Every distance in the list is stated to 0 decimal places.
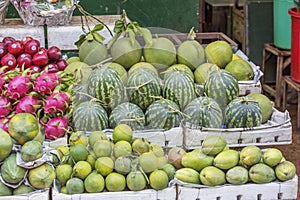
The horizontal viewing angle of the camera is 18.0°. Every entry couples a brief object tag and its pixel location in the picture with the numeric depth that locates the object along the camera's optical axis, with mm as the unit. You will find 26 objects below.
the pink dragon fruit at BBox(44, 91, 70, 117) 3316
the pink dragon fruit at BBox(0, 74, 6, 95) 3464
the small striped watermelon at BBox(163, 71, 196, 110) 3445
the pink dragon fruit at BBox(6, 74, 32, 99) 3379
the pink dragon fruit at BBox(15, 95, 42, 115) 3316
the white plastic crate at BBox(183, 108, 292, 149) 3250
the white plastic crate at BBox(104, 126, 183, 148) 3241
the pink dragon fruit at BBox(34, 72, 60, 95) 3442
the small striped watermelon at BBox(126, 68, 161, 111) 3414
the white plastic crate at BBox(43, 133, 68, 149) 3203
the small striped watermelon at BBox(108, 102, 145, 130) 3266
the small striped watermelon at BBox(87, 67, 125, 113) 3382
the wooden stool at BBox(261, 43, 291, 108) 6815
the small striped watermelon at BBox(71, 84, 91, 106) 3417
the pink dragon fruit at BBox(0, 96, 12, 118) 3335
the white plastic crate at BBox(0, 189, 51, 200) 2765
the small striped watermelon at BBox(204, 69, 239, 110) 3489
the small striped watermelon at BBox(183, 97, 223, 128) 3275
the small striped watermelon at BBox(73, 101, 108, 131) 3257
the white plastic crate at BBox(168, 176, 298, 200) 2862
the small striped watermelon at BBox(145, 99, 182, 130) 3285
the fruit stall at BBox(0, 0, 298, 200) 2856
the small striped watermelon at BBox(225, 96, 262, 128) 3326
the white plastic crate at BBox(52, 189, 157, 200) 2790
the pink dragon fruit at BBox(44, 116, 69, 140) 3247
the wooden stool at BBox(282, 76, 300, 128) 6429
